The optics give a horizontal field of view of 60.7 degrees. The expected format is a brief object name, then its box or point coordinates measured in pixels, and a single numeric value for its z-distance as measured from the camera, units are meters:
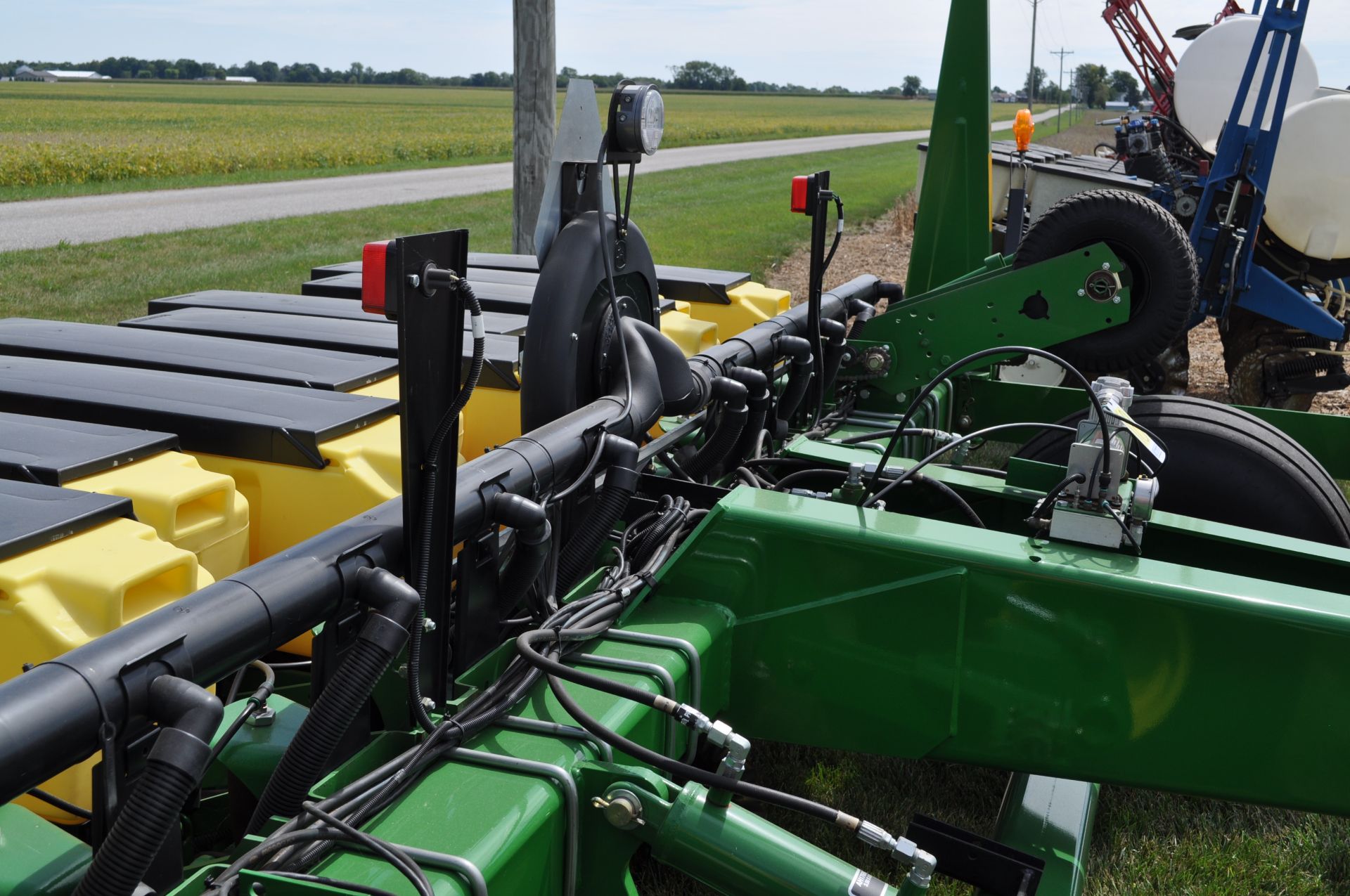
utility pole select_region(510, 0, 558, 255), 6.60
